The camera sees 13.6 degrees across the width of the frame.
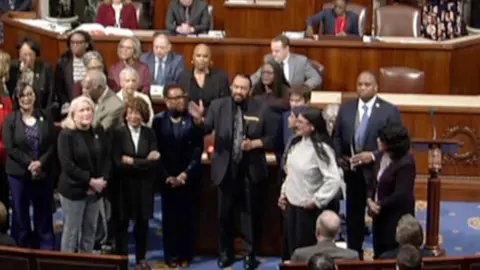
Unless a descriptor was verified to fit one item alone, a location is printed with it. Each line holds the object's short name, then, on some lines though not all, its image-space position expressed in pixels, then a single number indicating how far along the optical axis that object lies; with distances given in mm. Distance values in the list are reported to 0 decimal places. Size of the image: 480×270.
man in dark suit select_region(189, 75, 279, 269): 15168
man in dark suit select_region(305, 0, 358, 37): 22857
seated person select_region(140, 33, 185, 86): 18283
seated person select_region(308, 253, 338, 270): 10292
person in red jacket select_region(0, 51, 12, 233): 15533
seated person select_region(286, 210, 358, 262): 11850
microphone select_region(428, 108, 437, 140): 16417
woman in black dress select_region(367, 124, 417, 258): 13232
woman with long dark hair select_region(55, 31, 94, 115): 17455
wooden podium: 15112
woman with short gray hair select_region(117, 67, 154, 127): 15659
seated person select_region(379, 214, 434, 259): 11499
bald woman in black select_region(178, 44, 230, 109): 16964
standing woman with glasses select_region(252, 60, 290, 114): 15856
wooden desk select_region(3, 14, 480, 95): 21552
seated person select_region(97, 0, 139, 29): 23559
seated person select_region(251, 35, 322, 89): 18325
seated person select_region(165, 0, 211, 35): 22282
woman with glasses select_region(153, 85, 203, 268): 15140
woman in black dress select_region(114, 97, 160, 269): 14733
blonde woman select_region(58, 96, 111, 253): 14214
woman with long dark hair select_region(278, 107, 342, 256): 13723
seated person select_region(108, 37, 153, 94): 17469
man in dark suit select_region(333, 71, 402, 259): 14957
